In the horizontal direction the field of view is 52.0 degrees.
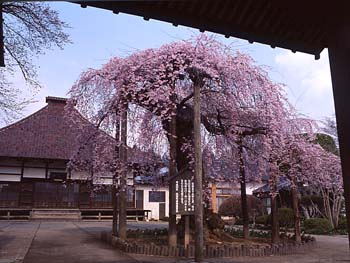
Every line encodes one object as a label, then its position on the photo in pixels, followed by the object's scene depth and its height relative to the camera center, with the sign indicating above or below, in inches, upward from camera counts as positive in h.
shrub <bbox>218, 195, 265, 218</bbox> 1123.3 +18.5
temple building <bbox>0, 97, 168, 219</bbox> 954.7 +92.7
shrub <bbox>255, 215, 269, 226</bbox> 904.7 -20.6
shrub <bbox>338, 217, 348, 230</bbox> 776.9 -26.6
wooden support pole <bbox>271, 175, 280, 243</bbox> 459.2 -10.3
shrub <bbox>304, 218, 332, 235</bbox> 765.7 -30.8
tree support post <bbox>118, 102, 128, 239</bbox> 454.6 +60.1
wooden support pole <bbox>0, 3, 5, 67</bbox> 253.4 +126.1
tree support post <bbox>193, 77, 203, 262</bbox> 312.5 +25.6
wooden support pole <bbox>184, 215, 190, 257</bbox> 377.8 -22.5
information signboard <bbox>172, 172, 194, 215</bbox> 346.9 +18.8
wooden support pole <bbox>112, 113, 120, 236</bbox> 467.8 +35.6
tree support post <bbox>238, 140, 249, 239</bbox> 463.5 +19.0
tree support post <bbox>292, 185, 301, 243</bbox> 499.2 -5.9
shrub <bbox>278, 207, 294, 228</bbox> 864.3 -14.3
